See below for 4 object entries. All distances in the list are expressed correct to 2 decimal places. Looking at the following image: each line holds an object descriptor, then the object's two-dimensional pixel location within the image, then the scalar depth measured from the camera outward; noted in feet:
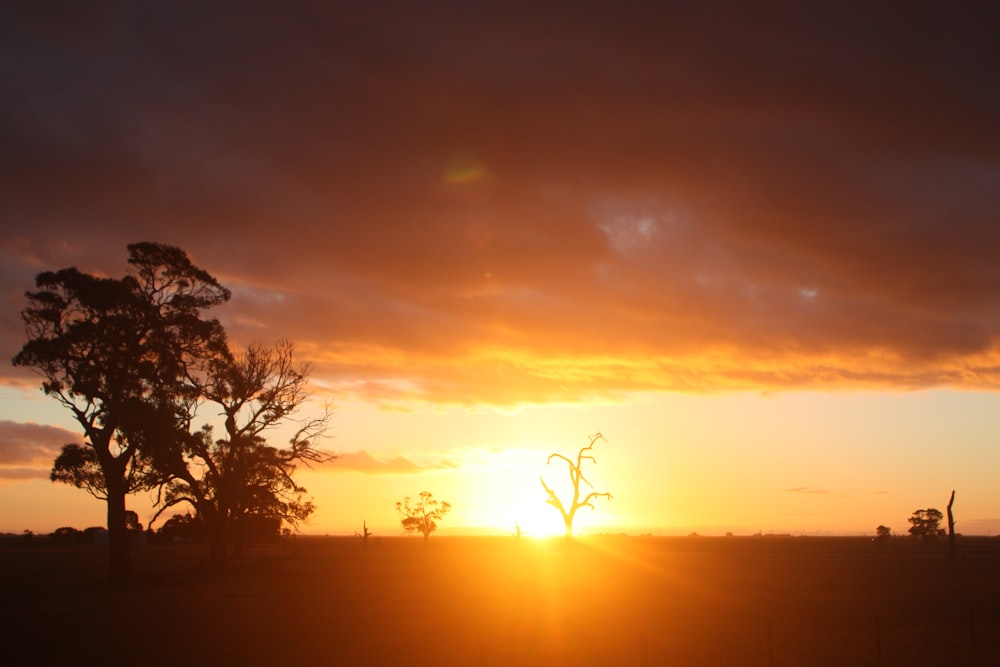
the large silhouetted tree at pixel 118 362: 146.92
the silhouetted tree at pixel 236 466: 167.73
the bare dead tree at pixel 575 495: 210.18
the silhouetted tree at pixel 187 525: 196.75
